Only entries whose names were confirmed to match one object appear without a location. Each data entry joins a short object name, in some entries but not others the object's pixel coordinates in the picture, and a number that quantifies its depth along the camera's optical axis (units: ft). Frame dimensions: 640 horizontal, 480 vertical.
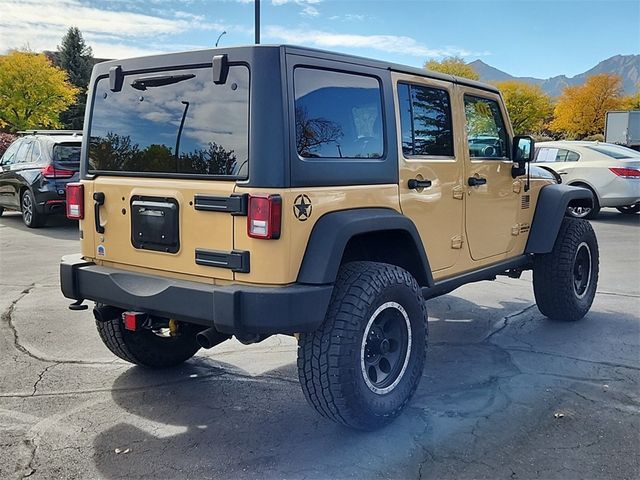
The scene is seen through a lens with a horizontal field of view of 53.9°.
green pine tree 130.82
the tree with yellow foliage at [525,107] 131.23
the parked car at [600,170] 39.06
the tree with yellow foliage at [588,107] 121.39
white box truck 81.35
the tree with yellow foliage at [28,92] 91.35
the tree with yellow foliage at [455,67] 125.59
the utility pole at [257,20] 38.73
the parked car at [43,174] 34.53
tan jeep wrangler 9.80
